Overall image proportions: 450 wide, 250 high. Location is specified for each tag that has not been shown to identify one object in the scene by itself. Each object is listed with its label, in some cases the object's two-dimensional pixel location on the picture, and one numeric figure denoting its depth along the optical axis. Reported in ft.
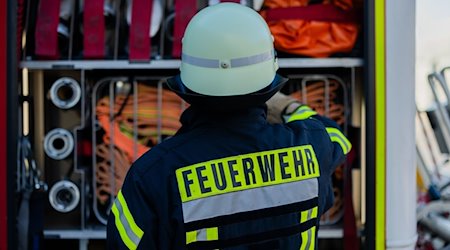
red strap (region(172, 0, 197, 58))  16.16
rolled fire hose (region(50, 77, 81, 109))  16.37
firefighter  9.94
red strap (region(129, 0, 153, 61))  15.99
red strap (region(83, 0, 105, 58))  16.10
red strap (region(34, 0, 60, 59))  15.92
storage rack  15.75
